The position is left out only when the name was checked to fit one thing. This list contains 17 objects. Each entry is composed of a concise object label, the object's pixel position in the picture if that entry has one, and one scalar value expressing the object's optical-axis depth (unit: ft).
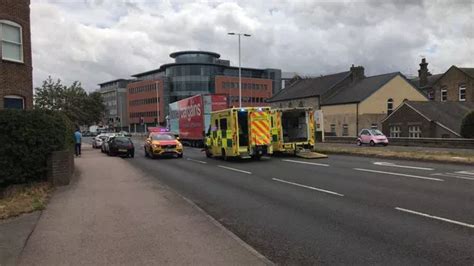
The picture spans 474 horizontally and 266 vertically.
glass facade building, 375.45
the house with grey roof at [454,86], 201.46
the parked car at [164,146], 89.30
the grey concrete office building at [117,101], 461.82
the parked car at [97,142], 143.91
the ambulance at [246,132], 72.23
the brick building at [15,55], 60.54
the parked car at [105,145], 109.39
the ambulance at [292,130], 78.79
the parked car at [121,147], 97.71
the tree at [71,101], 137.69
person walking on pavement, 95.81
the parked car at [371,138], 134.10
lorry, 123.54
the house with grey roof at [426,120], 153.17
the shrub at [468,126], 127.24
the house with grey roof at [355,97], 197.06
